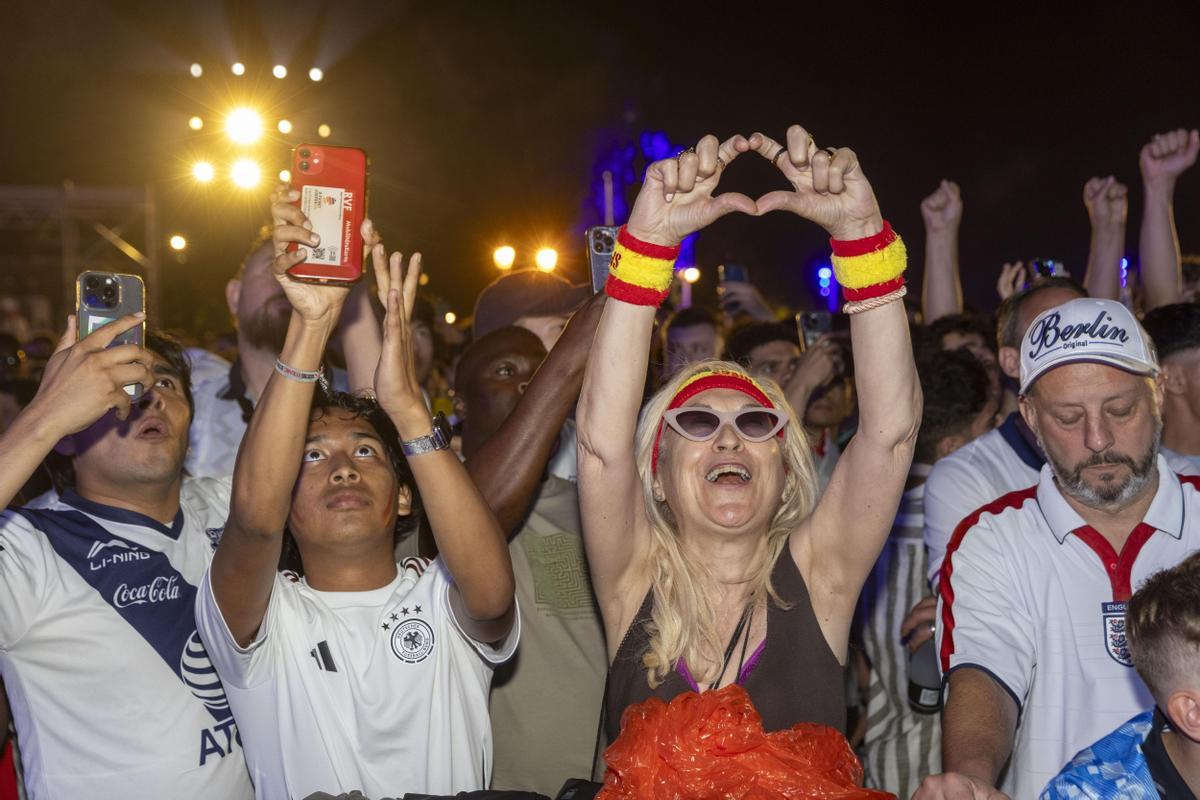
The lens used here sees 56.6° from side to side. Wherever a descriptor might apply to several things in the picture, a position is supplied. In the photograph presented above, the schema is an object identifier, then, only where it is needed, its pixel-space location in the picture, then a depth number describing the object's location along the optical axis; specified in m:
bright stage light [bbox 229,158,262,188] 13.86
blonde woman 2.28
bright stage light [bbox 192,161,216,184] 15.36
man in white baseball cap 2.64
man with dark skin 3.00
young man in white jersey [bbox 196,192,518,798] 2.48
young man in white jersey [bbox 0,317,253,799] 2.67
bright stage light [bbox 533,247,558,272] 11.78
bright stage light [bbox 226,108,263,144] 13.94
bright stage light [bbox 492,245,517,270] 12.04
